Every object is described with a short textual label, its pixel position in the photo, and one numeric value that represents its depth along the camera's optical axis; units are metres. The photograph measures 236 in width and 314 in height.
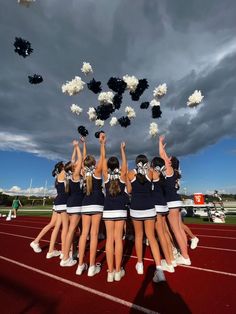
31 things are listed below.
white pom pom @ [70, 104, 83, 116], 6.15
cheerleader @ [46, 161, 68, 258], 4.33
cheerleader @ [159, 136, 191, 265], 3.77
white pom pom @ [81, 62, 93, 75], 5.87
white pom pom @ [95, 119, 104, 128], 6.48
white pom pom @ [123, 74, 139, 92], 6.07
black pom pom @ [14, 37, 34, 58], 4.44
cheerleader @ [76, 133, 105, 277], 3.40
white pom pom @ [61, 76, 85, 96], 5.74
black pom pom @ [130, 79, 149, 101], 6.14
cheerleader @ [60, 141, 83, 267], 3.77
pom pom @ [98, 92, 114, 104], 6.01
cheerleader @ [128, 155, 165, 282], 3.28
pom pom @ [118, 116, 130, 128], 6.37
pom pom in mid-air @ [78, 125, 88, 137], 5.48
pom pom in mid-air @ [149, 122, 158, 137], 5.67
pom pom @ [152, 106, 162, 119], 6.19
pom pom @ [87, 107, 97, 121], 6.42
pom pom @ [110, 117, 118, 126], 6.56
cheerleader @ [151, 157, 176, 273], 3.49
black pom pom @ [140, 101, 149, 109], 6.35
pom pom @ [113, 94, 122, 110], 6.13
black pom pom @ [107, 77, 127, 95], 5.99
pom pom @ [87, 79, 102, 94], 6.11
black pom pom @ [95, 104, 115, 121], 5.94
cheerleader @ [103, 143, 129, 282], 3.19
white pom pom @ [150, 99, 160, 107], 6.25
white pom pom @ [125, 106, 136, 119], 6.53
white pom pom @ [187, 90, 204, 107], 5.57
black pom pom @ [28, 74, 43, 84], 5.14
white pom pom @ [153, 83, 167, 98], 6.12
